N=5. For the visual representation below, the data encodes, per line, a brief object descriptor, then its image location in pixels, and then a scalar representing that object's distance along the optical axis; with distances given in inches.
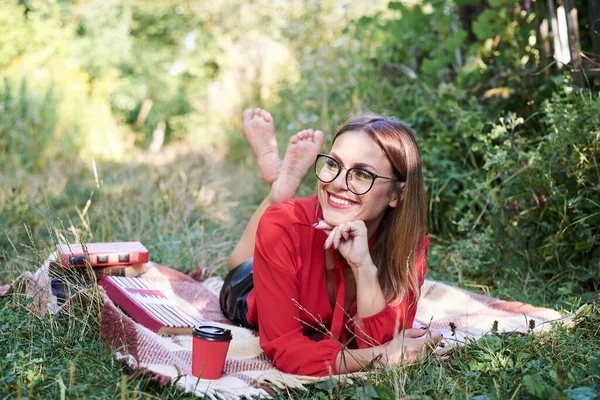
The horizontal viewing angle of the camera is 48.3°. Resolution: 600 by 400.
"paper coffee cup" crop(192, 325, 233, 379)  92.0
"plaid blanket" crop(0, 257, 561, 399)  93.1
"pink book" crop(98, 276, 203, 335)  114.5
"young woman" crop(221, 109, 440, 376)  96.6
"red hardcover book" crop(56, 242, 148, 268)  115.7
